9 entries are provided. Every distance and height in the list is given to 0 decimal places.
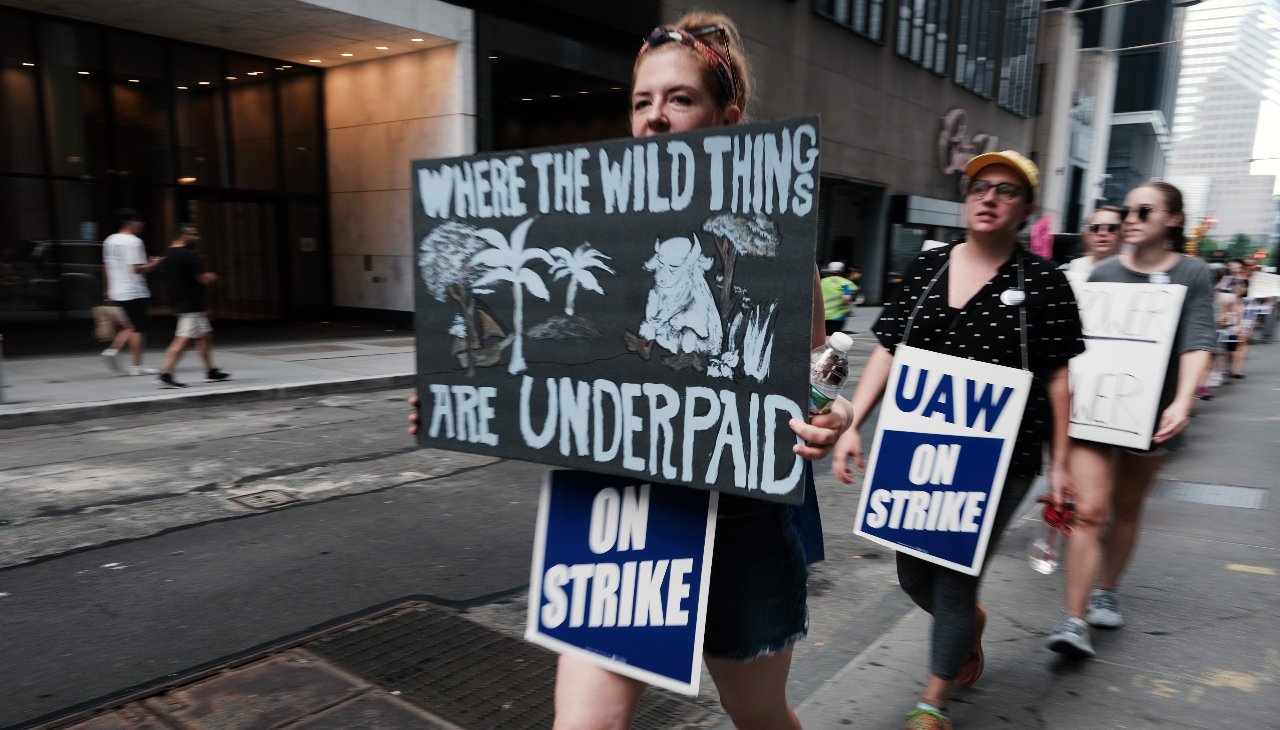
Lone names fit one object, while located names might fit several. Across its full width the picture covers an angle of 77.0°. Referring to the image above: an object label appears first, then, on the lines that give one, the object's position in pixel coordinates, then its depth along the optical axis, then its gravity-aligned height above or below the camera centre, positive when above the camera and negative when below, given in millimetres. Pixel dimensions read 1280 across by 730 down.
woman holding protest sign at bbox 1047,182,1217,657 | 3252 -858
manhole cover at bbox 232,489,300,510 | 5230 -1762
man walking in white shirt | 9789 -617
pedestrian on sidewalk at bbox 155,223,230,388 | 9352 -795
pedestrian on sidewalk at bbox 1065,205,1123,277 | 4660 +92
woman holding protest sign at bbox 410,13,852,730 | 1606 -671
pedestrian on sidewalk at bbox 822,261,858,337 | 10981 -743
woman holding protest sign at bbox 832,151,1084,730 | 2535 -274
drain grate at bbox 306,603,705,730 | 2846 -1680
